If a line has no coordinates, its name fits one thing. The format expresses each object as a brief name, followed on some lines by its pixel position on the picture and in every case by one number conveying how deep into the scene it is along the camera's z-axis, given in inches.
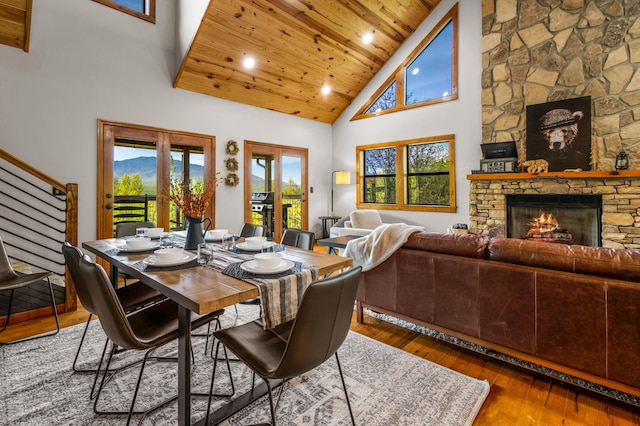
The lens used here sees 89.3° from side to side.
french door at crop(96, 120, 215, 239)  160.4
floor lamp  258.1
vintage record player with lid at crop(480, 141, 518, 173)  183.6
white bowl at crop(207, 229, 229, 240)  98.7
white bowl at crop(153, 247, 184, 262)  67.8
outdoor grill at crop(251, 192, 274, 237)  227.1
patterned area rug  65.2
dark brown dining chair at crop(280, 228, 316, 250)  99.3
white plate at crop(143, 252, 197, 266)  66.8
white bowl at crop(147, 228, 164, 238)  99.7
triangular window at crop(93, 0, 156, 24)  162.3
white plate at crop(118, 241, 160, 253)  80.0
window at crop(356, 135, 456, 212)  221.3
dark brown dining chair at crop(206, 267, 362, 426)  45.6
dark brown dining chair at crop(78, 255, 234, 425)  53.2
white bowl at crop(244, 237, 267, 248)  82.9
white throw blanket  94.3
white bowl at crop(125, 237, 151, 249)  80.5
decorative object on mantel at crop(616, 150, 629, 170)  156.3
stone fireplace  155.6
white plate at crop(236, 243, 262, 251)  81.5
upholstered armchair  228.2
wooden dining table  50.3
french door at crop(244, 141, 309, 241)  223.0
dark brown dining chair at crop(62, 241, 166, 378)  63.6
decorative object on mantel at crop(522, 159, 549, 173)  173.6
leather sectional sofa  64.4
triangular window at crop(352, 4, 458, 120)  215.0
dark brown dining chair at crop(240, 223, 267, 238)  111.6
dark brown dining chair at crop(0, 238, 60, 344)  96.8
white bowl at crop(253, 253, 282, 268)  63.0
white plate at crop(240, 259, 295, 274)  61.4
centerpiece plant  77.4
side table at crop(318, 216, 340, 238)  272.8
